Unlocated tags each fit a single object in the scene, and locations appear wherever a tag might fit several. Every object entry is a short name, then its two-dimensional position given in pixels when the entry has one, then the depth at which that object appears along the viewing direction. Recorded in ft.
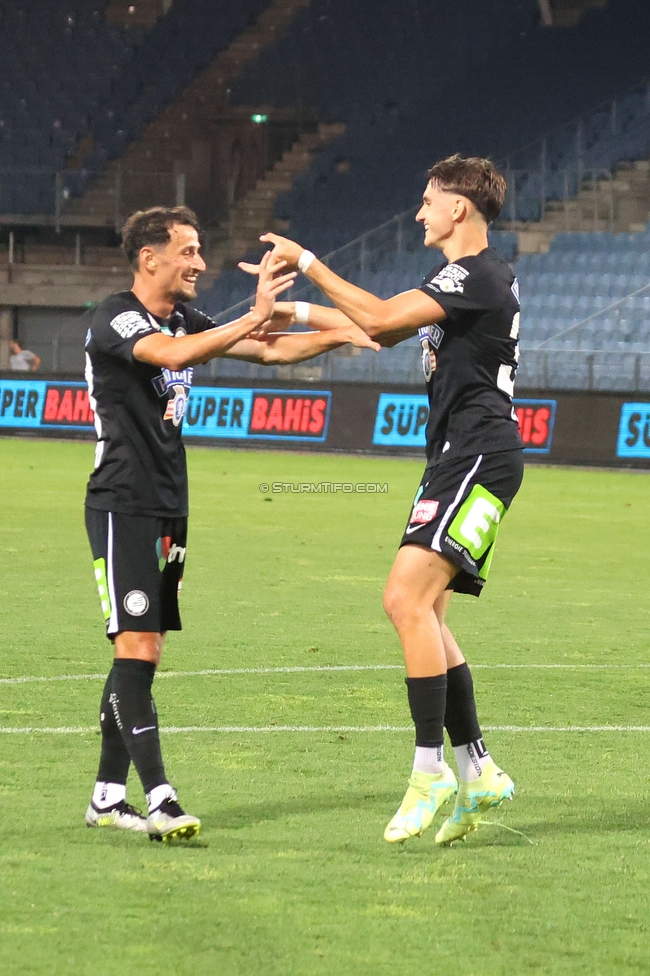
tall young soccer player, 34.09
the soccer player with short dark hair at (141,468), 34.30
